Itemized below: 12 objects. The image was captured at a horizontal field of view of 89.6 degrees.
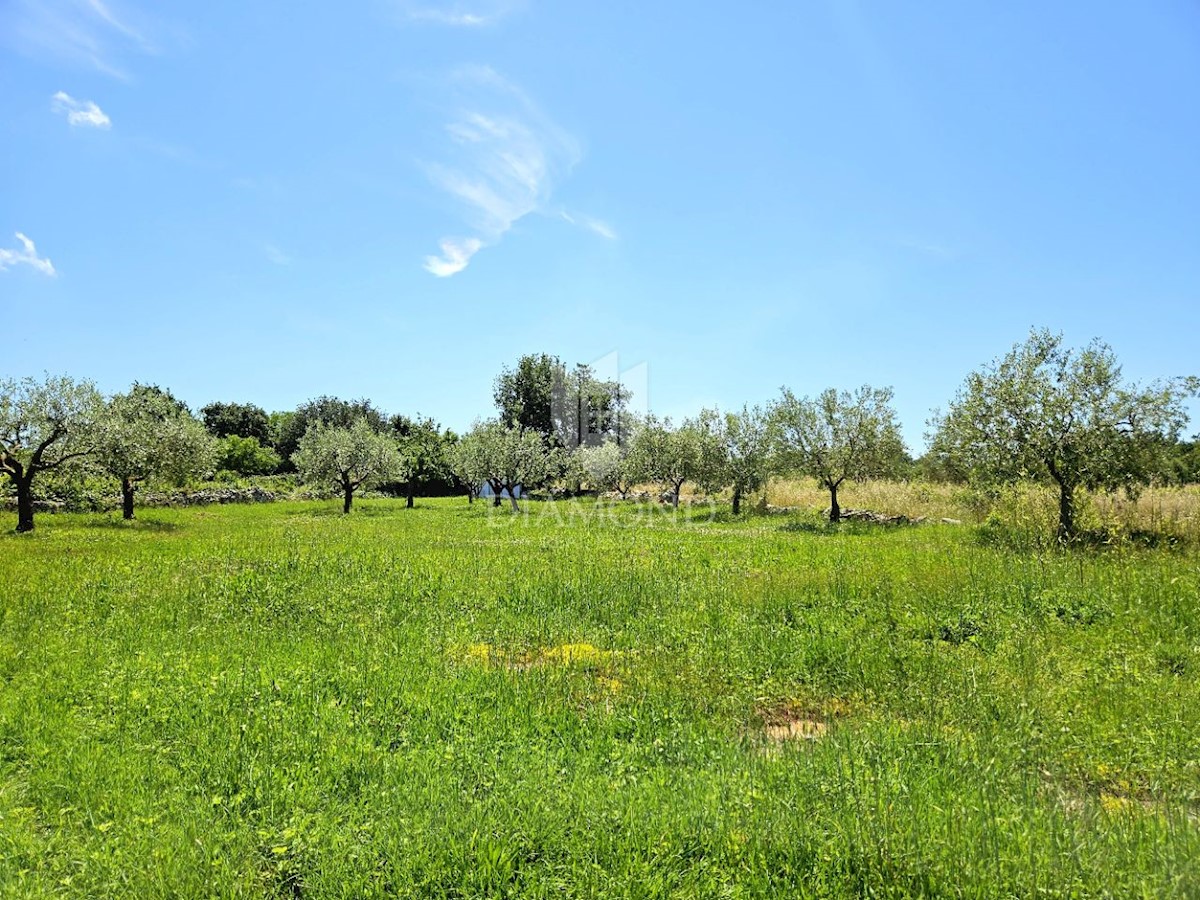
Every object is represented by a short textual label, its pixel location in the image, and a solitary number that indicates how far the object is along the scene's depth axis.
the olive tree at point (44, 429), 22.47
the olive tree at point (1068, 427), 17.12
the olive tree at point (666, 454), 37.16
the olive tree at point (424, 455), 49.94
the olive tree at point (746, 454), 34.41
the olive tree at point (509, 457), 39.16
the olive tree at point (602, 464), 48.31
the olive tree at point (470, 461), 39.66
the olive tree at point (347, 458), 38.53
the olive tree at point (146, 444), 25.16
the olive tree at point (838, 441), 28.11
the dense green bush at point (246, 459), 64.38
